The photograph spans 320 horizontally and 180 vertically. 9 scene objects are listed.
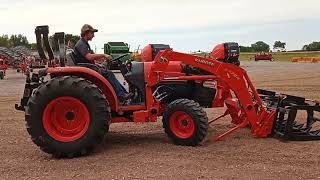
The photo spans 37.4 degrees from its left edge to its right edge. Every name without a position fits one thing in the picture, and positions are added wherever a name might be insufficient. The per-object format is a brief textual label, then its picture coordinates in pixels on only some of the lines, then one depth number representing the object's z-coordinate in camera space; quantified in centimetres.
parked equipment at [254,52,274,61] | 5802
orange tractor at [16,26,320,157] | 657
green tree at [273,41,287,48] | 11908
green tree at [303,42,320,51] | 9228
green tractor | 3441
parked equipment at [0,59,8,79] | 2835
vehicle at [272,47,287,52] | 10319
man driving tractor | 704
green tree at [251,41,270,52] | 10702
